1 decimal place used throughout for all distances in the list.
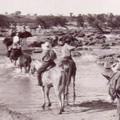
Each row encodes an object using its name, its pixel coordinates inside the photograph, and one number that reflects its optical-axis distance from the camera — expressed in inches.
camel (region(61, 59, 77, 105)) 463.0
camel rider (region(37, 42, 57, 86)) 414.7
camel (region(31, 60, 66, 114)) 394.9
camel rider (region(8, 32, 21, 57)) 866.2
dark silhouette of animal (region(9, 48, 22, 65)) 856.9
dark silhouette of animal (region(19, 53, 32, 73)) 791.1
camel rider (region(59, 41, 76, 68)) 454.4
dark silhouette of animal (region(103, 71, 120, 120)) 338.0
